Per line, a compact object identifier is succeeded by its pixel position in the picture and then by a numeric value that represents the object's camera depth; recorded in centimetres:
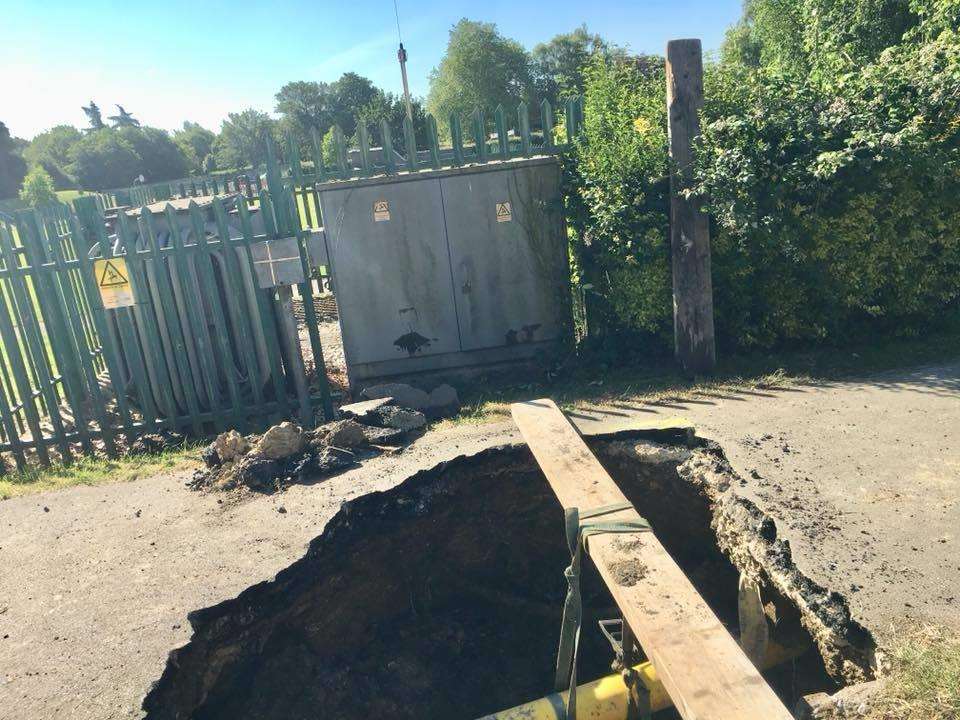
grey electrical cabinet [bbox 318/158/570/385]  790
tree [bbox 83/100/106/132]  14102
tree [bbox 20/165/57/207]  4689
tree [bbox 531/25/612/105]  6655
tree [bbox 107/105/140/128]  13838
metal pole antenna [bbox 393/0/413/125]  2778
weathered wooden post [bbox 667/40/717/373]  679
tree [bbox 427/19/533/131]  6234
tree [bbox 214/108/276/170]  11056
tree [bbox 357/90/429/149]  3648
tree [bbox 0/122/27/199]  7375
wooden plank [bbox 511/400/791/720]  204
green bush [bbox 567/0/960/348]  681
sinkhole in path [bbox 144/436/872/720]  344
